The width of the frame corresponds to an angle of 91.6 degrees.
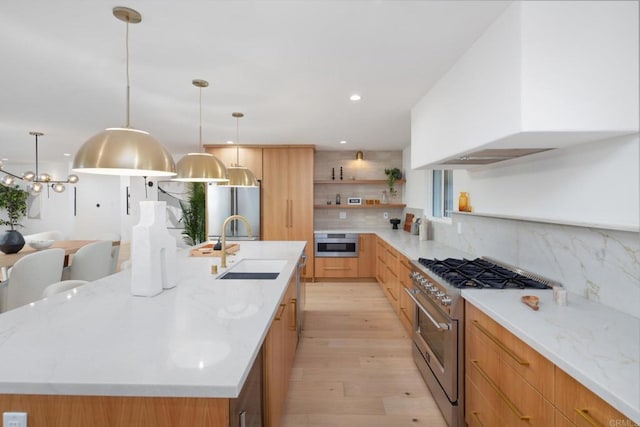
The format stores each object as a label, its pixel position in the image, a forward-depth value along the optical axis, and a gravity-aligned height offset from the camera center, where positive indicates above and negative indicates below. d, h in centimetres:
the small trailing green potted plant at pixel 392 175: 544 +63
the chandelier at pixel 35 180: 413 +41
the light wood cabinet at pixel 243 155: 513 +92
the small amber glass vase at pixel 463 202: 296 +9
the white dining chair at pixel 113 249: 429 -57
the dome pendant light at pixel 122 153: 118 +22
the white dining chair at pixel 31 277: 279 -63
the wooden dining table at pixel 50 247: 327 -51
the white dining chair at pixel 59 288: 197 -51
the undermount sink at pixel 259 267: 258 -49
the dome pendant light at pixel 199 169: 217 +29
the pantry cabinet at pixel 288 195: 516 +26
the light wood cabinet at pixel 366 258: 517 -79
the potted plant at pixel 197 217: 565 -12
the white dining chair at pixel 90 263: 357 -63
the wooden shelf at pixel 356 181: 546 +52
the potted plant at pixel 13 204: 713 +13
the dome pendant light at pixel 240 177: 299 +32
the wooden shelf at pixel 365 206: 552 +8
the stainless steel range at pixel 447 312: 181 -66
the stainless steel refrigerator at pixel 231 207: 506 +5
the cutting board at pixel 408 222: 511 -19
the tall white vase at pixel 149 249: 162 -21
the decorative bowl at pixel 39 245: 399 -45
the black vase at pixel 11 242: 353 -37
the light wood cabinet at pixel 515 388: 100 -69
